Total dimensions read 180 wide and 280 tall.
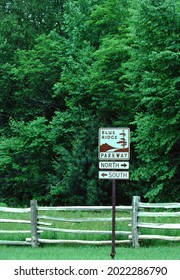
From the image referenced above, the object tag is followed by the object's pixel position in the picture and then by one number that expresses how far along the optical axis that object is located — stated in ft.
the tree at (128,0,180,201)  87.81
